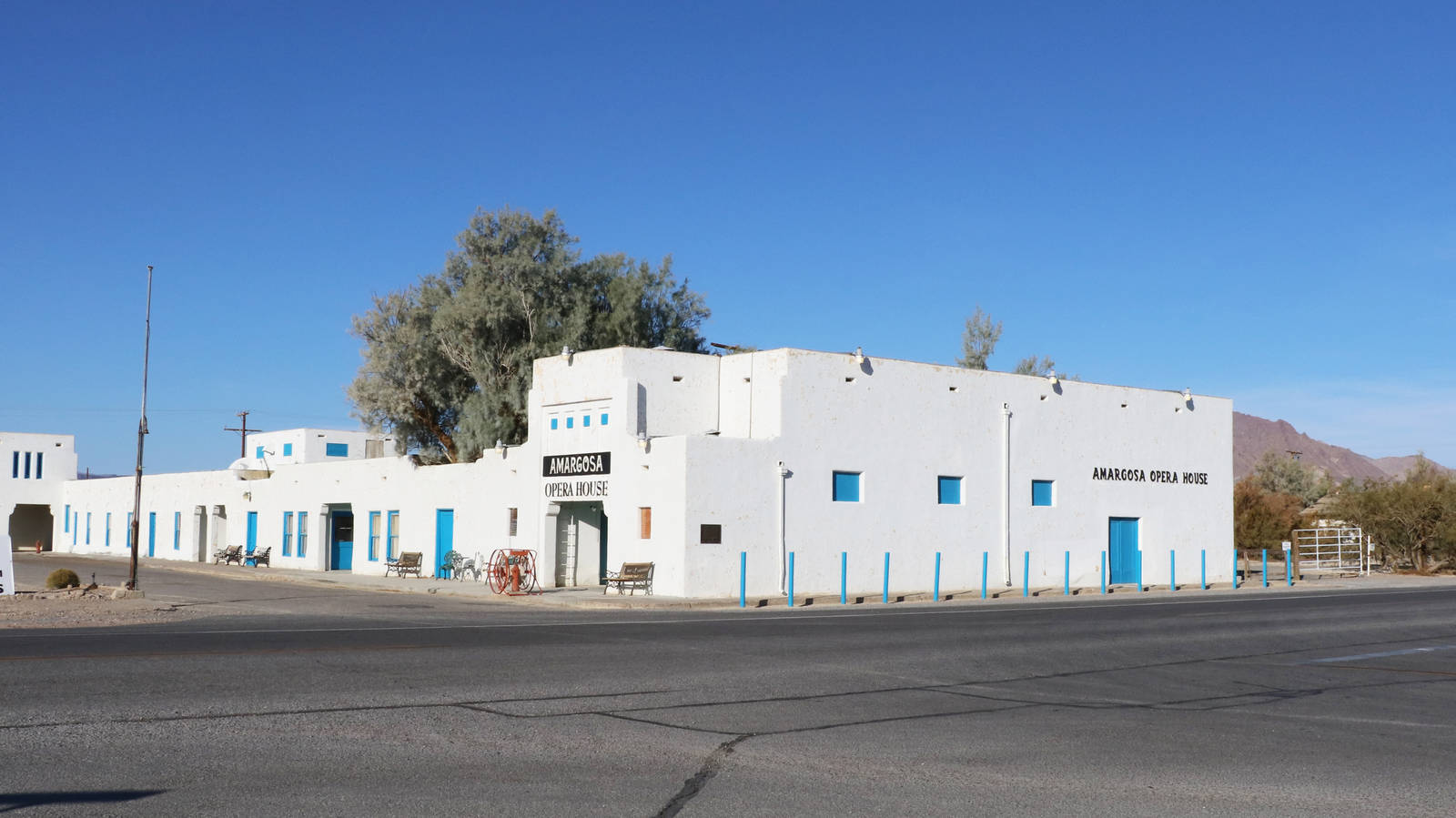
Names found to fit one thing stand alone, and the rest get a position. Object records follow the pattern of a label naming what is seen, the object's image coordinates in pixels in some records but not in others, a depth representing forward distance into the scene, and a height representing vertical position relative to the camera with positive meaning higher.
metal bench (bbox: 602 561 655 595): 31.69 -1.25
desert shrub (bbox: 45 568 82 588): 32.62 -1.54
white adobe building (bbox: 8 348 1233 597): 32.75 +1.36
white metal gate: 52.53 -0.67
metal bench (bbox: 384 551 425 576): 40.91 -1.26
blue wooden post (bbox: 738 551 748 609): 29.89 -1.22
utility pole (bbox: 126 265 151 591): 30.66 +0.61
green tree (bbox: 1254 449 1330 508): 96.69 +4.14
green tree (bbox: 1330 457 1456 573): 51.31 +0.71
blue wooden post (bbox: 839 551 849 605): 31.40 -1.31
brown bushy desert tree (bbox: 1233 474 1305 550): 57.75 +0.59
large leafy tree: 47.94 +7.64
